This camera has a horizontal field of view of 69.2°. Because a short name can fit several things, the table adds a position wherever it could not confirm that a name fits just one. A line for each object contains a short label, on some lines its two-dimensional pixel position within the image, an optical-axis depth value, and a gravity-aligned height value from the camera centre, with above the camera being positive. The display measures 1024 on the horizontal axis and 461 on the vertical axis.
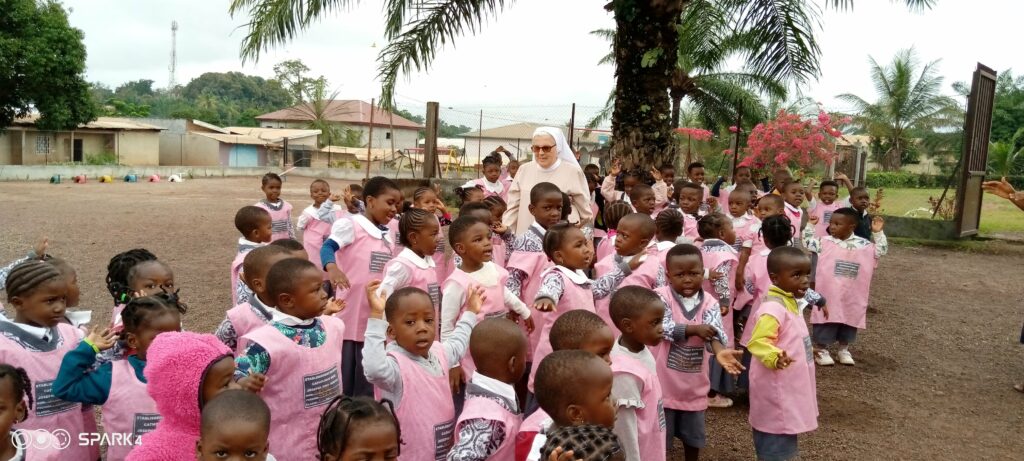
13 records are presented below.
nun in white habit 5.45 -0.12
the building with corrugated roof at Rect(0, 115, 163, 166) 29.14 -0.13
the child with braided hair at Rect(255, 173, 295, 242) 6.67 -0.53
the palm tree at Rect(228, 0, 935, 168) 8.17 +1.37
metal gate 12.08 +0.60
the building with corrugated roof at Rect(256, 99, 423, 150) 47.62 +2.12
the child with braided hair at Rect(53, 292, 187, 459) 2.59 -0.84
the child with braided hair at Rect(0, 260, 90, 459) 2.69 -0.73
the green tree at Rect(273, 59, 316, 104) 53.41 +5.48
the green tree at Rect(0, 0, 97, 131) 24.95 +2.46
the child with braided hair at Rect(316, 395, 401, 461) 2.07 -0.78
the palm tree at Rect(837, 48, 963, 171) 34.91 +3.29
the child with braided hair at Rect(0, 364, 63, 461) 2.13 -0.79
